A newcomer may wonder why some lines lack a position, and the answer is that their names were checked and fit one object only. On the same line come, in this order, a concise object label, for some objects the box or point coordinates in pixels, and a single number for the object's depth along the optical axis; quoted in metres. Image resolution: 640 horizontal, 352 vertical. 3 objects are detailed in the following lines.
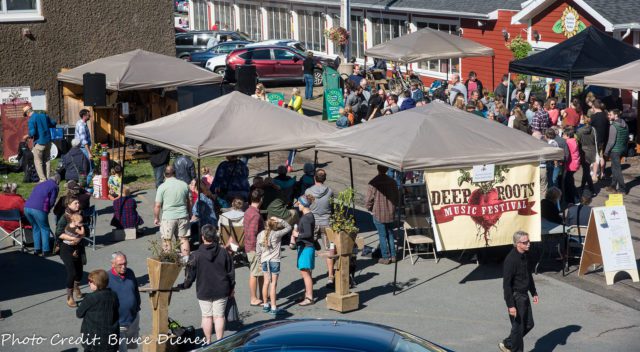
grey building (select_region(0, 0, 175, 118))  25.34
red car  34.97
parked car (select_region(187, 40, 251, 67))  38.47
